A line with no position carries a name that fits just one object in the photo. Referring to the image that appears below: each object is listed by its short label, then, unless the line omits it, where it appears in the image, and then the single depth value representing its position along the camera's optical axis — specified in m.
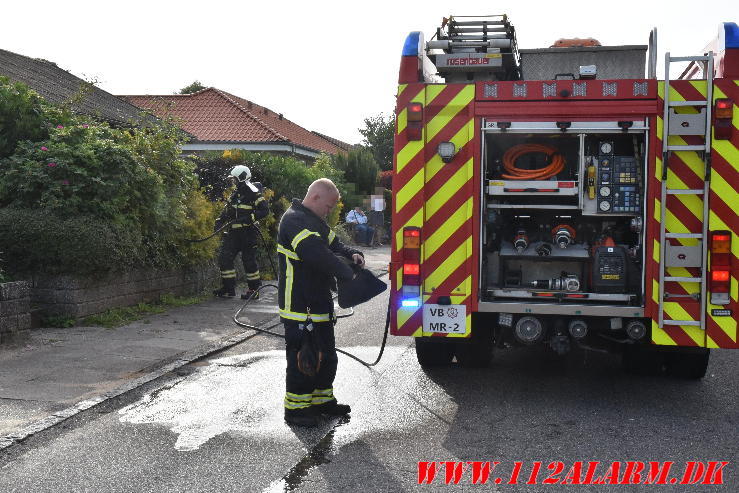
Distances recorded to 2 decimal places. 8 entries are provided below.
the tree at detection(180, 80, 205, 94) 61.31
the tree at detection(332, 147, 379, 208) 31.47
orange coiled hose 6.54
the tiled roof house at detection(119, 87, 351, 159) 28.94
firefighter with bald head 5.49
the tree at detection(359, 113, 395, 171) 45.50
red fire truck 5.89
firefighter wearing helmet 12.02
